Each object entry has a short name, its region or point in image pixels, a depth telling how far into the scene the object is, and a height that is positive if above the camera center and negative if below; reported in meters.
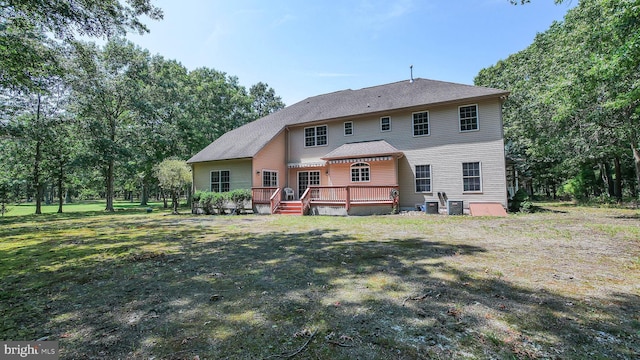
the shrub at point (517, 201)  14.13 -0.98
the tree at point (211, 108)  28.97 +10.35
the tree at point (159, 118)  24.86 +7.40
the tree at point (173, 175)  17.00 +1.10
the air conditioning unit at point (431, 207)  14.26 -1.18
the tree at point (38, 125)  18.37 +5.07
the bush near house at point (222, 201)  16.77 -0.65
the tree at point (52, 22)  7.59 +5.29
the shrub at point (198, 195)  17.46 -0.26
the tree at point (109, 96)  21.31 +8.12
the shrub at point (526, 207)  13.62 -1.27
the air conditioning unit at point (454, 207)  13.80 -1.18
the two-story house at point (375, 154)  14.10 +2.03
